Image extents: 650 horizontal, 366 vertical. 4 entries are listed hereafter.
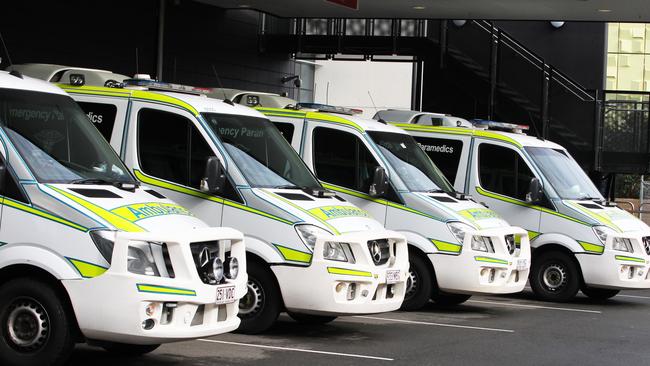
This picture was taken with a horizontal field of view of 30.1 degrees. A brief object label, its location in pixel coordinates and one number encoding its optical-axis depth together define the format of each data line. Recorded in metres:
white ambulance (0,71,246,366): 8.10
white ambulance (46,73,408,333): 10.74
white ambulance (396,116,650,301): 15.50
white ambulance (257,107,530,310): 13.32
